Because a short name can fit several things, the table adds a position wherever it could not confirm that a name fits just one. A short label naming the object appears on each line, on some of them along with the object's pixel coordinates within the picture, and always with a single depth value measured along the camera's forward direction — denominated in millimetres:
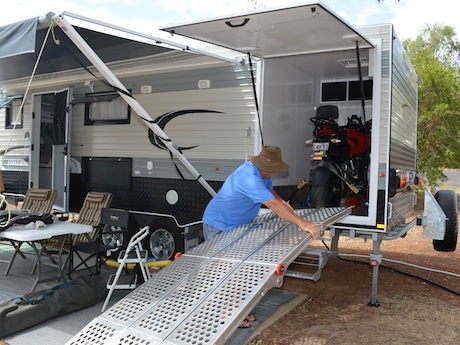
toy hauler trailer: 4164
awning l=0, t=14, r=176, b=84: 3674
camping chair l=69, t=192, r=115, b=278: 5754
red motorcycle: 5062
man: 3340
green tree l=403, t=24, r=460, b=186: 11359
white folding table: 4078
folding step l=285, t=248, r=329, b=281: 4113
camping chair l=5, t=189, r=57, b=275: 6238
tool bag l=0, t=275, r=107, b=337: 3514
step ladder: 4070
